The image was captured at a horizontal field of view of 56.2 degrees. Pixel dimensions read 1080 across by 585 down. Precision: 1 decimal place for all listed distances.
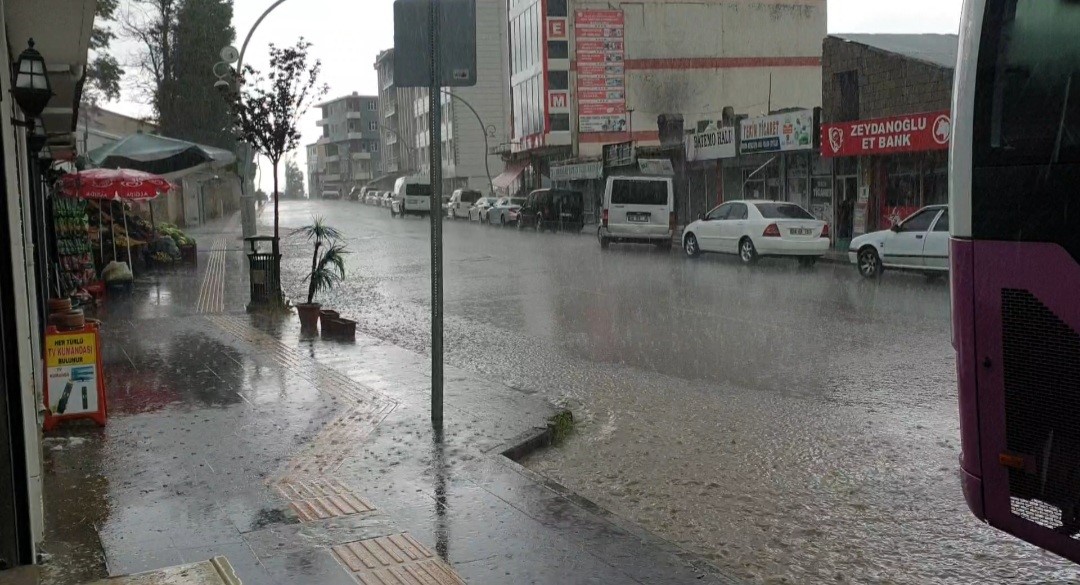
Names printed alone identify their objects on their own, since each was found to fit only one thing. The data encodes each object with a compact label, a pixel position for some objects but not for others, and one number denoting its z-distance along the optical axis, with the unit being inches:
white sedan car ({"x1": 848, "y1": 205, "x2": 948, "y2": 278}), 700.0
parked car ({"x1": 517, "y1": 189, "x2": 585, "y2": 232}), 1584.6
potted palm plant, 511.2
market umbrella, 685.3
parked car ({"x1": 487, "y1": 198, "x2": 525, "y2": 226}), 1768.0
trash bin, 599.8
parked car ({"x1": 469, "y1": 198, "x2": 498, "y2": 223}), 1941.2
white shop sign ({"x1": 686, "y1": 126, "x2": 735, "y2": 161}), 1277.1
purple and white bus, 145.2
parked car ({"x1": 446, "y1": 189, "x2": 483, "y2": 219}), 2209.6
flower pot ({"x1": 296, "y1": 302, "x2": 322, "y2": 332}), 510.6
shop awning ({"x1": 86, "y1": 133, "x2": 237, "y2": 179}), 816.3
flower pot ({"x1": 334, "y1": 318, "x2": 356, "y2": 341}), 482.9
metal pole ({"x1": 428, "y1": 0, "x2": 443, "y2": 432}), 277.4
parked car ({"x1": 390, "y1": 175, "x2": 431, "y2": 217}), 2150.6
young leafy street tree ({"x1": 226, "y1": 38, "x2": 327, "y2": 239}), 625.3
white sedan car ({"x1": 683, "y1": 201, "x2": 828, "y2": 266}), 871.7
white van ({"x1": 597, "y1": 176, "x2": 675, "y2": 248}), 1119.0
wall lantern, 283.4
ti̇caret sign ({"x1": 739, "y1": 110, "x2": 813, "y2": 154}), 1108.5
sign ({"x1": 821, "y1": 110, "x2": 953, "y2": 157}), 903.1
